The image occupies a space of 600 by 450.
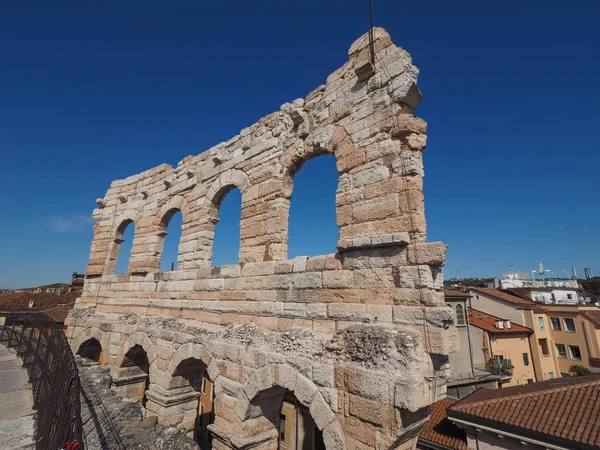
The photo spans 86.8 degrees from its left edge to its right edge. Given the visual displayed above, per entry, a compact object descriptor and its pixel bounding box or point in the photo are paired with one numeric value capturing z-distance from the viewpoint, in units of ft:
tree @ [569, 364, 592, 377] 60.39
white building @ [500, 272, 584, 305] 91.94
